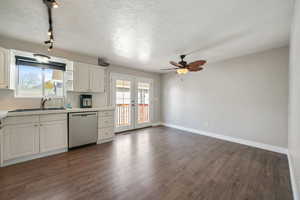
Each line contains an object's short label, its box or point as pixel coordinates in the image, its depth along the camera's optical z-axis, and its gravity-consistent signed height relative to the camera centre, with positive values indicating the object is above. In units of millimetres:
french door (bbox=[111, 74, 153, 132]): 4602 -70
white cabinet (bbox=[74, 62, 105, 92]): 3398 +624
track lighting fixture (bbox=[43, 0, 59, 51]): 1461 +1177
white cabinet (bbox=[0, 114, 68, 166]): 2297 -795
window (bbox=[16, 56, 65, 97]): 2869 +520
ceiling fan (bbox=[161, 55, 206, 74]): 3022 +819
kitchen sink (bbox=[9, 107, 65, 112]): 2629 -241
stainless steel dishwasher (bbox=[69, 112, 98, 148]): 3037 -766
